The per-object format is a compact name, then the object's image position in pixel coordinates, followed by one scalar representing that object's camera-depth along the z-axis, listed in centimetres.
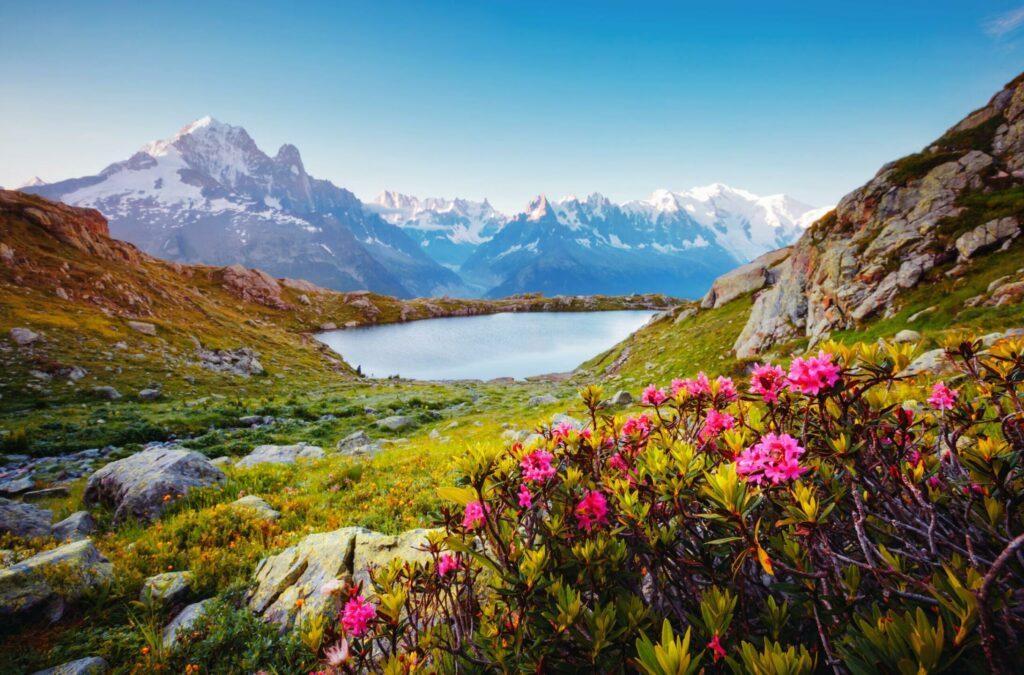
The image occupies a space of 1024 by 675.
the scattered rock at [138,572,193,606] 518
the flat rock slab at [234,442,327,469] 1402
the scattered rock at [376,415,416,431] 2225
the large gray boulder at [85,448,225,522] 849
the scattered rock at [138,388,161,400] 2645
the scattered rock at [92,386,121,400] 2514
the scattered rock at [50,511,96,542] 750
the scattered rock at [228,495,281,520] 806
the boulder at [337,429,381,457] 1603
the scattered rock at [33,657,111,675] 398
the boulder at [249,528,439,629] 501
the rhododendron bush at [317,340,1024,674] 179
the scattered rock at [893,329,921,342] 1330
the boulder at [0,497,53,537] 714
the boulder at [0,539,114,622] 462
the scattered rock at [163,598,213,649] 446
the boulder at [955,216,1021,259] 1591
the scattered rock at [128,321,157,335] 3896
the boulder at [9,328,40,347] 2777
